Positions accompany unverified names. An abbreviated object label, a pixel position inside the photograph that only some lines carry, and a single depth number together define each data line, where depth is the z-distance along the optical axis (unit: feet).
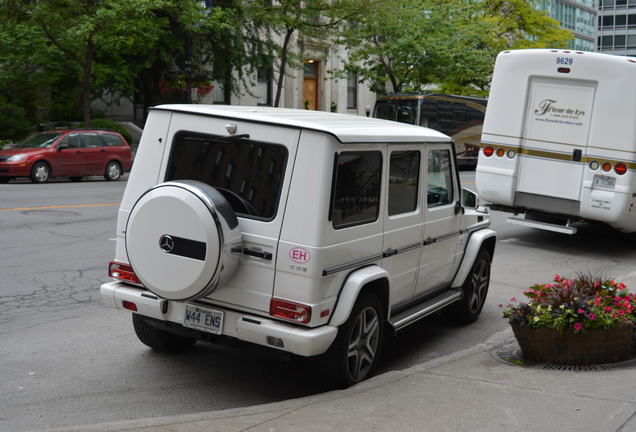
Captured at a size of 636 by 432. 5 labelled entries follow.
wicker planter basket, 21.11
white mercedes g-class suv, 17.98
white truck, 40.83
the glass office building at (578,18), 278.46
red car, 73.67
